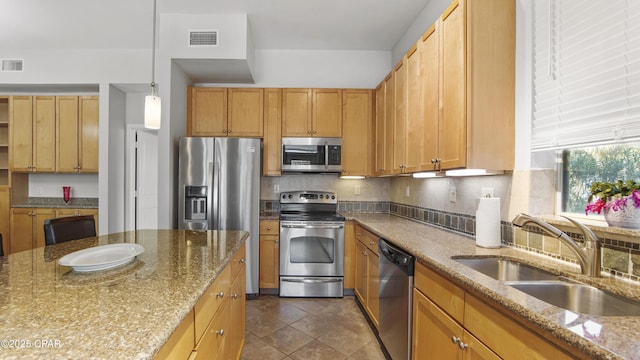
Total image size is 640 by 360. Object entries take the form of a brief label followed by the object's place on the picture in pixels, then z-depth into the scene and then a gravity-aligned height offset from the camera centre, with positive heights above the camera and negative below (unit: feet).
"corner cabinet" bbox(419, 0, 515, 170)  5.46 +1.81
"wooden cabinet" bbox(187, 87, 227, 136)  11.51 +2.69
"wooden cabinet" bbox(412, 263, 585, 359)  2.97 -1.87
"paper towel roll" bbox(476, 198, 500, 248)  5.65 -0.81
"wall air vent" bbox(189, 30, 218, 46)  9.96 +4.77
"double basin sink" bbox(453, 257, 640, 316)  3.46 -1.46
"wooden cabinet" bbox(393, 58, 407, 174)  8.30 +1.80
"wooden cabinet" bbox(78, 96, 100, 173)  12.53 +1.94
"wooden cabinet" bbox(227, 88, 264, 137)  11.54 +2.63
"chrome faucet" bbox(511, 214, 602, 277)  3.85 -0.89
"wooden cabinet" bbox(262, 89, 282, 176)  11.54 +1.89
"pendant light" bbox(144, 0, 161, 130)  6.34 +1.48
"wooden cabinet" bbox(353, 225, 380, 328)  8.01 -2.83
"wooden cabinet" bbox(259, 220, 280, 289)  10.78 -2.70
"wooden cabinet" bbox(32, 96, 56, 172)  12.47 +1.91
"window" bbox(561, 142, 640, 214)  4.22 +0.20
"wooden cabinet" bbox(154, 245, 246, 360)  3.08 -1.99
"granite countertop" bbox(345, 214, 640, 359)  2.33 -1.28
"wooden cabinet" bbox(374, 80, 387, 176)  10.28 +1.74
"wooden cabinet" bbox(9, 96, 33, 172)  12.47 +1.90
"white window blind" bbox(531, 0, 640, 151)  3.97 +1.67
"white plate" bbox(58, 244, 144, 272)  3.81 -1.12
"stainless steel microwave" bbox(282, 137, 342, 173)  11.31 +0.96
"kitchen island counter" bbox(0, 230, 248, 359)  2.14 -1.22
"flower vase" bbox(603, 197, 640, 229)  3.75 -0.43
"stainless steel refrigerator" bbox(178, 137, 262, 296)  10.32 -0.25
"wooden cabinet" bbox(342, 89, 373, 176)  11.68 +1.90
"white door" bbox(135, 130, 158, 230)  13.12 -0.02
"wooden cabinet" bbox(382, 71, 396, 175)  9.26 +1.94
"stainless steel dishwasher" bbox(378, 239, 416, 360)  5.69 -2.53
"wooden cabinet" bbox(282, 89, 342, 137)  11.59 +2.61
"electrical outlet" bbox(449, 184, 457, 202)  7.66 -0.33
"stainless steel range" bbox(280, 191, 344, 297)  10.52 -2.85
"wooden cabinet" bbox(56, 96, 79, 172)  12.47 +1.88
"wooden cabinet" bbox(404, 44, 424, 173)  7.34 +1.72
